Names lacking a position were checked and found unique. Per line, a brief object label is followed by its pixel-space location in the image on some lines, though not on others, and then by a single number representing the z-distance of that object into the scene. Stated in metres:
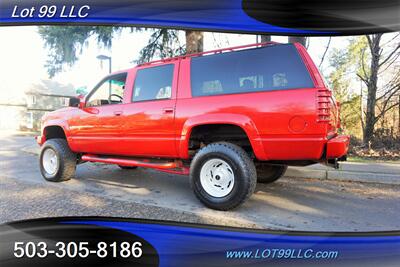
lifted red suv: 3.08
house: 23.03
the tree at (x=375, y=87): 7.99
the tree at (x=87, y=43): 4.51
